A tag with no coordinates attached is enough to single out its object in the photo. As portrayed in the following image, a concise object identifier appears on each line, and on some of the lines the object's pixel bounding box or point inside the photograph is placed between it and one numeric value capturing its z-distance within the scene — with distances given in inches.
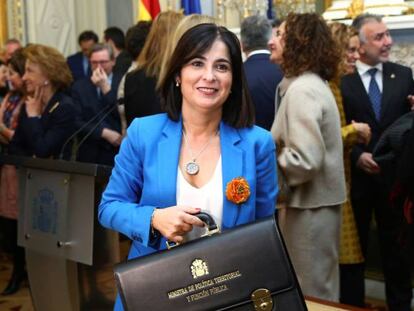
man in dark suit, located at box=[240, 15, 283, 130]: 142.0
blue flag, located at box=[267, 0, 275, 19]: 266.4
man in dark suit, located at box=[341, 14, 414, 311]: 154.2
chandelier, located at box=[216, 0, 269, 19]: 259.4
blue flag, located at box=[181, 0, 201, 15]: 283.1
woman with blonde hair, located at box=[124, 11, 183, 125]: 135.6
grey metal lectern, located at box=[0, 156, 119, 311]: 117.6
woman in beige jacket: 114.7
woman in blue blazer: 70.3
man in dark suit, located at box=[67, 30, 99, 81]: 301.0
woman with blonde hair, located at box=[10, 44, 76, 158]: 159.6
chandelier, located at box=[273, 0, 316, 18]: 257.9
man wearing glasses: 185.8
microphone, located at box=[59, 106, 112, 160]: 150.2
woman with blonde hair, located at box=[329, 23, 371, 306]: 135.7
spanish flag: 273.1
